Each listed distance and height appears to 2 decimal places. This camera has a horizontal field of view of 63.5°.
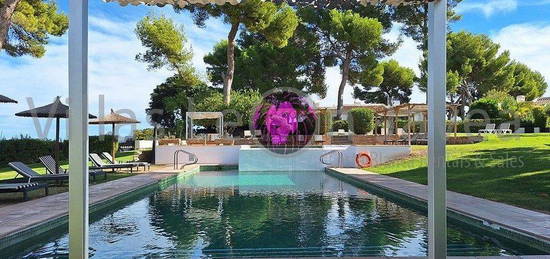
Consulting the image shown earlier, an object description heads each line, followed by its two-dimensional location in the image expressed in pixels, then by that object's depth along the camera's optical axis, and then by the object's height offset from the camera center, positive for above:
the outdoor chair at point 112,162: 13.80 -0.78
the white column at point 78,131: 2.54 +0.04
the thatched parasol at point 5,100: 9.56 +0.84
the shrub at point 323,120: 22.77 +0.79
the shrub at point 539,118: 24.55 +0.87
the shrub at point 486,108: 25.39 +1.48
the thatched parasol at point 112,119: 15.77 +0.64
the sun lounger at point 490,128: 22.95 +0.30
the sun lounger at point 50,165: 10.22 -0.64
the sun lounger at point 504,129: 23.05 +0.24
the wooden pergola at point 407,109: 18.22 +1.12
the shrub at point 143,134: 26.55 +0.17
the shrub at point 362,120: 21.70 +0.74
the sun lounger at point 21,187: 7.37 -0.84
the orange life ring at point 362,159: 16.27 -0.92
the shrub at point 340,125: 24.09 +0.56
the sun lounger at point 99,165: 12.45 -0.78
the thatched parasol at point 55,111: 10.49 +0.63
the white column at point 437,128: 2.73 +0.04
